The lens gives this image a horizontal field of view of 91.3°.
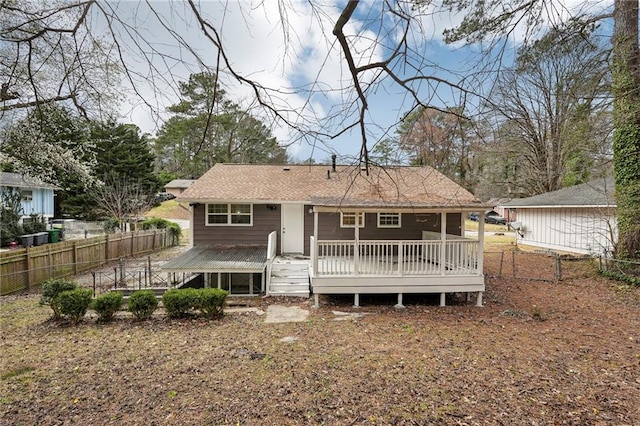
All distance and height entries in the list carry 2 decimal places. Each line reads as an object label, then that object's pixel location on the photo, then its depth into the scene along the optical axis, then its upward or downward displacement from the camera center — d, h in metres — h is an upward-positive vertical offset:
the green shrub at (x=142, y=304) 6.48 -1.97
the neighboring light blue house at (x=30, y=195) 16.97 +0.91
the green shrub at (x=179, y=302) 6.62 -1.96
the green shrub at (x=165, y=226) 19.36 -1.02
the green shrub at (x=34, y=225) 16.31 -0.84
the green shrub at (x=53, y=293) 6.46 -1.75
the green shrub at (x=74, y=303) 6.32 -1.89
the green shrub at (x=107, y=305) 6.40 -1.97
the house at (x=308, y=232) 7.75 -0.76
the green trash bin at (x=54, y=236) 16.59 -1.42
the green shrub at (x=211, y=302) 6.66 -1.96
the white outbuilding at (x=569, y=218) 12.02 -0.34
